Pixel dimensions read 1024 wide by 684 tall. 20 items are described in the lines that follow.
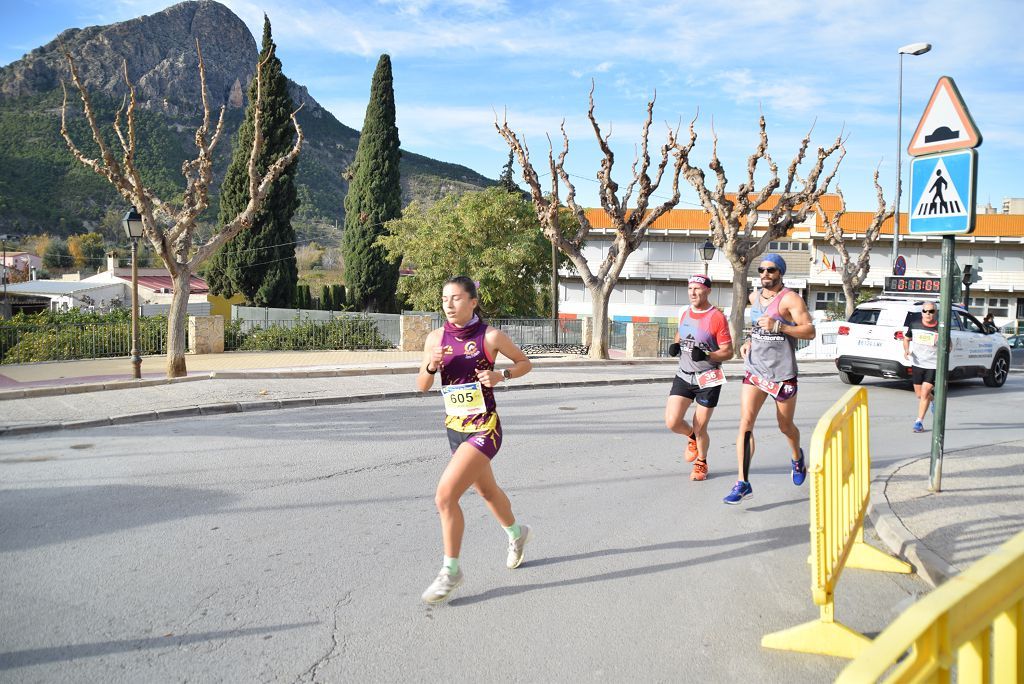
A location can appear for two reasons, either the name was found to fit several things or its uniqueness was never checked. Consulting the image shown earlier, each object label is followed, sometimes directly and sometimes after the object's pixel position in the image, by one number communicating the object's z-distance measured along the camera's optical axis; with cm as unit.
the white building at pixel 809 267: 5238
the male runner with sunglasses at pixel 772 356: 661
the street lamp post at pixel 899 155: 2864
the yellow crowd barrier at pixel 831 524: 368
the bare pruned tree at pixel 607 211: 2381
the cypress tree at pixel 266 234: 3866
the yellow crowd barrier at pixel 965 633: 187
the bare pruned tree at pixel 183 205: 1516
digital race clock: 1488
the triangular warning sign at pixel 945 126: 621
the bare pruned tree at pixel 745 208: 2572
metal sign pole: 634
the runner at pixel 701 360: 709
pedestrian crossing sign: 619
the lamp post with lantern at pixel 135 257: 1541
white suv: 1466
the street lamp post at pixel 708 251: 2573
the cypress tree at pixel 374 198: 4400
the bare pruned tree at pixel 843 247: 3425
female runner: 457
